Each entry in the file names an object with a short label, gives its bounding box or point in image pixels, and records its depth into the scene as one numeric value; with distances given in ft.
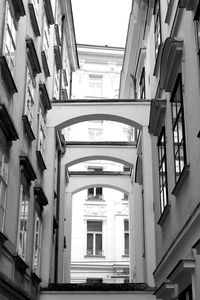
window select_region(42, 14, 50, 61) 54.49
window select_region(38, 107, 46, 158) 50.96
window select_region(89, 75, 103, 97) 122.83
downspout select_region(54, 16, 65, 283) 64.88
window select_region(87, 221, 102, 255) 112.01
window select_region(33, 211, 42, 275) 46.83
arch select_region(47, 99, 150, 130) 56.03
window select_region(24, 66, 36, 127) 44.32
